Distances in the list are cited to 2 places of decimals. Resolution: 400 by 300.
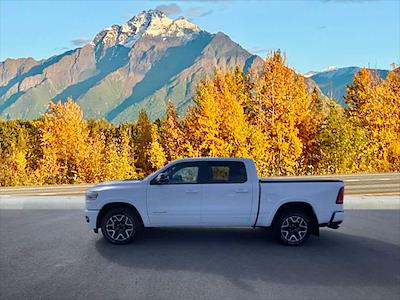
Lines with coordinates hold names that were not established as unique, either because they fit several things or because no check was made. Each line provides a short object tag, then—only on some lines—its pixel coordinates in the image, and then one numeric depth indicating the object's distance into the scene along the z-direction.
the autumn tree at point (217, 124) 36.44
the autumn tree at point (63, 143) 40.22
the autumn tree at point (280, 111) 37.38
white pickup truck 9.22
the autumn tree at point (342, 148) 36.00
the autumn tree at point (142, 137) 61.42
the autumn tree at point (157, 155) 45.59
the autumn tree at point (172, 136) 41.38
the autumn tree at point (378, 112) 37.91
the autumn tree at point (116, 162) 40.06
